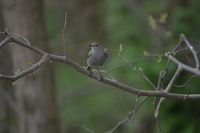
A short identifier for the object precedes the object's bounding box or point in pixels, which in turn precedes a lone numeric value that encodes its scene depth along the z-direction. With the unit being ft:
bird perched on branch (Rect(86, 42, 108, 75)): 26.43
